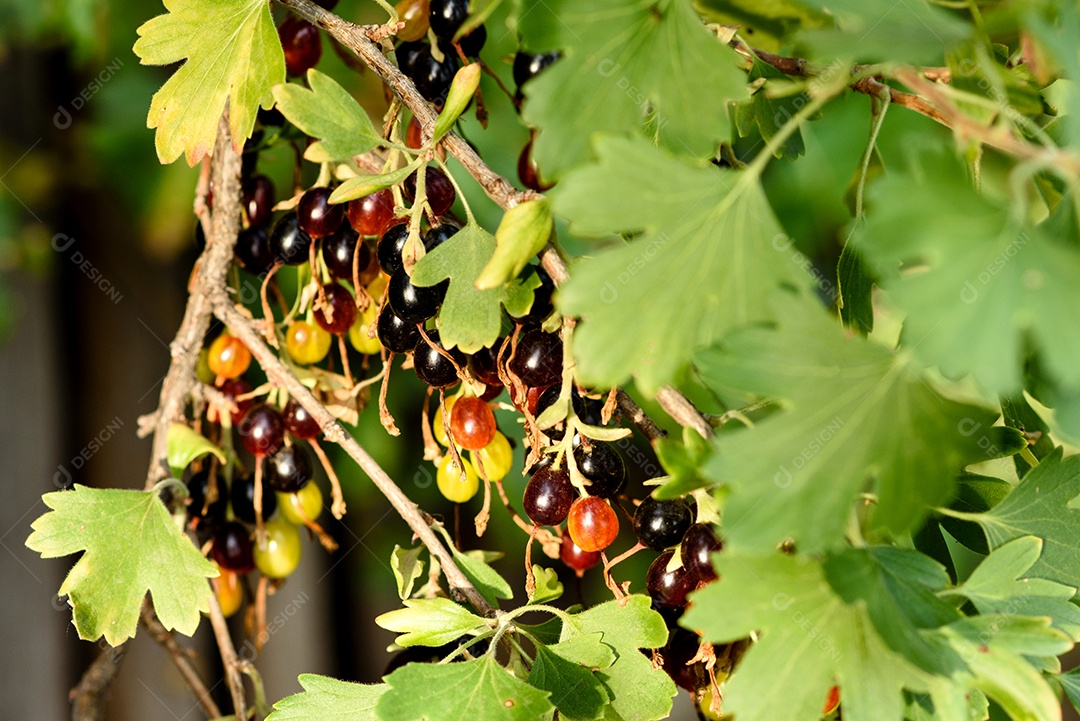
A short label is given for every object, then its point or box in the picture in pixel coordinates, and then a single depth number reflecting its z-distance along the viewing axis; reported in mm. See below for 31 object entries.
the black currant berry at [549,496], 602
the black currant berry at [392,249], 602
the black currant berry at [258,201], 660
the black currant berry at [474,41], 632
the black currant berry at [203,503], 660
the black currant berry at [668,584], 604
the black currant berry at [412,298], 597
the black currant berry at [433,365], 607
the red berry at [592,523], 602
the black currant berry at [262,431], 646
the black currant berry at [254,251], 656
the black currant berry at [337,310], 638
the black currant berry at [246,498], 661
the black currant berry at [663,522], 602
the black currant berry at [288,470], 650
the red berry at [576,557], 631
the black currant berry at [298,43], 655
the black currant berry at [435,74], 635
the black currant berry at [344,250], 627
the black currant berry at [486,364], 610
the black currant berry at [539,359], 599
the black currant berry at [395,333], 609
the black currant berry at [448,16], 622
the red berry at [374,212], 611
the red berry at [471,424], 610
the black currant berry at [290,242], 637
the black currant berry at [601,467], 602
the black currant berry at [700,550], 592
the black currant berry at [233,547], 661
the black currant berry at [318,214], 622
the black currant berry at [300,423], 646
